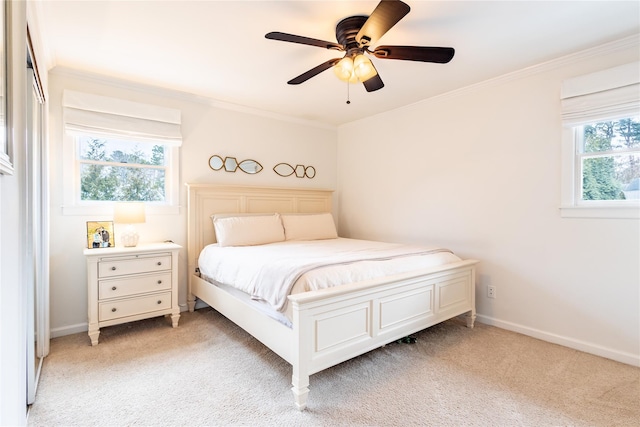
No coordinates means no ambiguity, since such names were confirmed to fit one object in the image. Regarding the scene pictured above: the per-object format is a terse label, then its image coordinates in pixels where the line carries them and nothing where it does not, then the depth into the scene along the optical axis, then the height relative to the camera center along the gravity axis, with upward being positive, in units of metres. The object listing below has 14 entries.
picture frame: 2.89 -0.24
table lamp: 2.84 -0.06
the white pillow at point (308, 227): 3.79 -0.22
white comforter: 2.06 -0.42
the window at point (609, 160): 2.40 +0.39
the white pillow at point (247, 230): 3.28 -0.23
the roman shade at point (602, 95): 2.31 +0.88
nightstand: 2.64 -0.67
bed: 1.86 -0.75
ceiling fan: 1.85 +1.03
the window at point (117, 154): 2.89 +0.56
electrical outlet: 3.12 -0.82
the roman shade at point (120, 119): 2.84 +0.88
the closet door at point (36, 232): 1.78 -0.15
